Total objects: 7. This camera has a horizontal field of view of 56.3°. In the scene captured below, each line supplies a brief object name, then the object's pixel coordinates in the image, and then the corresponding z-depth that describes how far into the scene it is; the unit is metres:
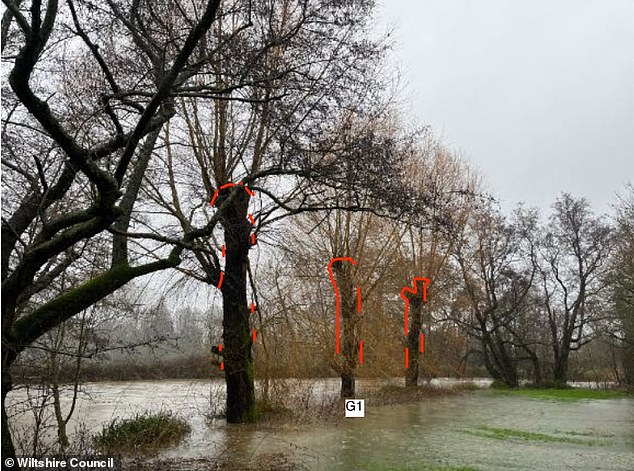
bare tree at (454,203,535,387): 25.36
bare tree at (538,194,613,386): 29.20
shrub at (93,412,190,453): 8.24
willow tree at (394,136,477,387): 20.91
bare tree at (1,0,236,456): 4.51
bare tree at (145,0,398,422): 6.57
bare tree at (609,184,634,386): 21.34
